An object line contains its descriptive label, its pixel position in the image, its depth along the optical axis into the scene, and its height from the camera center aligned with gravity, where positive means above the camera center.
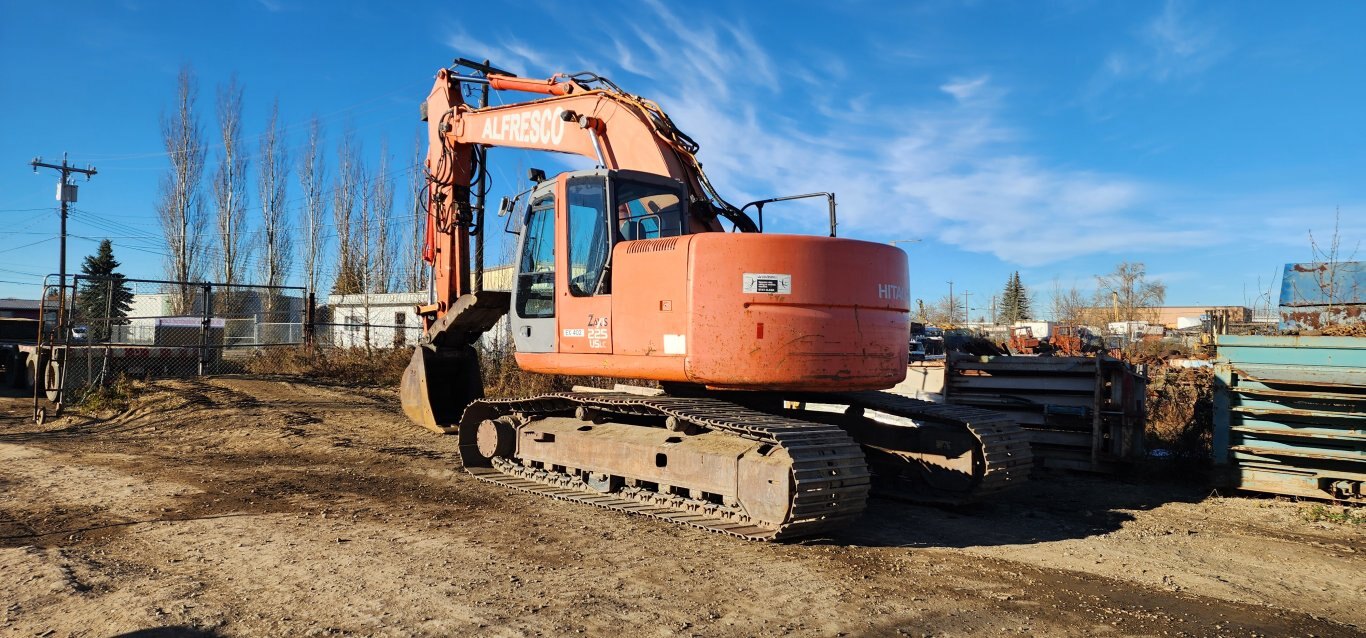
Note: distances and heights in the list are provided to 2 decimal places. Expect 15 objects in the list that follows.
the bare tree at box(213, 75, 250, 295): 32.03 +4.51
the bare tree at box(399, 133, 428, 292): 30.27 +2.56
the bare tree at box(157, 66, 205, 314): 31.38 +4.54
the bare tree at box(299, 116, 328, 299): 33.06 +3.59
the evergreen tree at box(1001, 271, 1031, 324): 69.19 +3.44
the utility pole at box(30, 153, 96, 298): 27.86 +5.00
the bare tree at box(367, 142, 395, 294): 33.19 +3.11
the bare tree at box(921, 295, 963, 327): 62.12 +2.31
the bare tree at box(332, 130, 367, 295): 33.00 +3.31
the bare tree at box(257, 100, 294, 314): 33.00 +3.83
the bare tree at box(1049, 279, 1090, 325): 41.12 +1.66
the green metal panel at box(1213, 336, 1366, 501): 7.52 -0.64
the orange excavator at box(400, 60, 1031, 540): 6.14 -0.10
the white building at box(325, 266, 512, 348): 24.21 +1.04
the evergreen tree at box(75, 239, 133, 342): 13.78 +0.93
